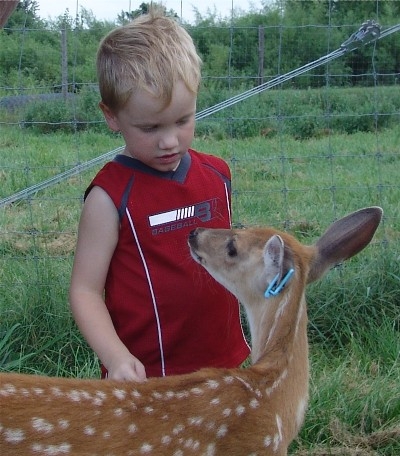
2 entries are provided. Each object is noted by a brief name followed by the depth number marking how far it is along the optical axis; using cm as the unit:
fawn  226
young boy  273
